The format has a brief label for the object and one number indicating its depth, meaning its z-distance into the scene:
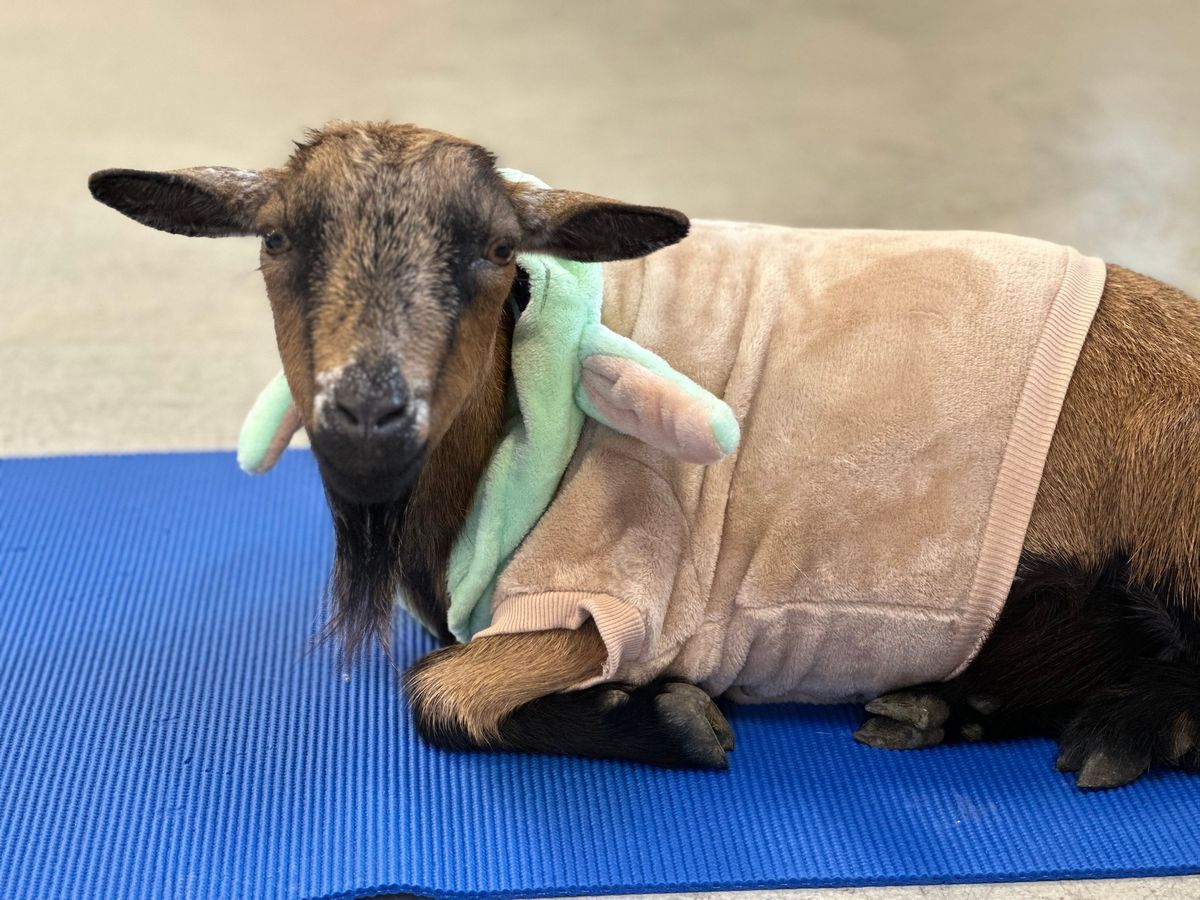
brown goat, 0.79
